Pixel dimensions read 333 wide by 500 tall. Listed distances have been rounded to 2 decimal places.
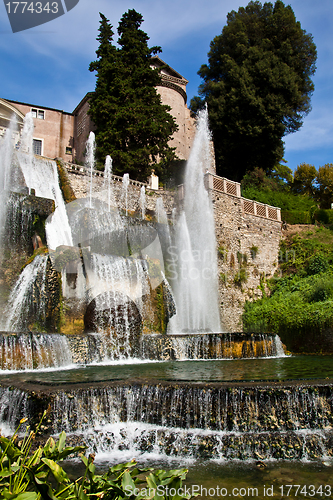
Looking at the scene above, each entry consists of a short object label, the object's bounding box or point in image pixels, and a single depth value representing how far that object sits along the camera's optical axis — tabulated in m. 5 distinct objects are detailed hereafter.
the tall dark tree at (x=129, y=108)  19.31
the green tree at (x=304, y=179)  33.47
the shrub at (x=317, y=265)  16.95
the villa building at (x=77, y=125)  25.72
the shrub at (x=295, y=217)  21.55
